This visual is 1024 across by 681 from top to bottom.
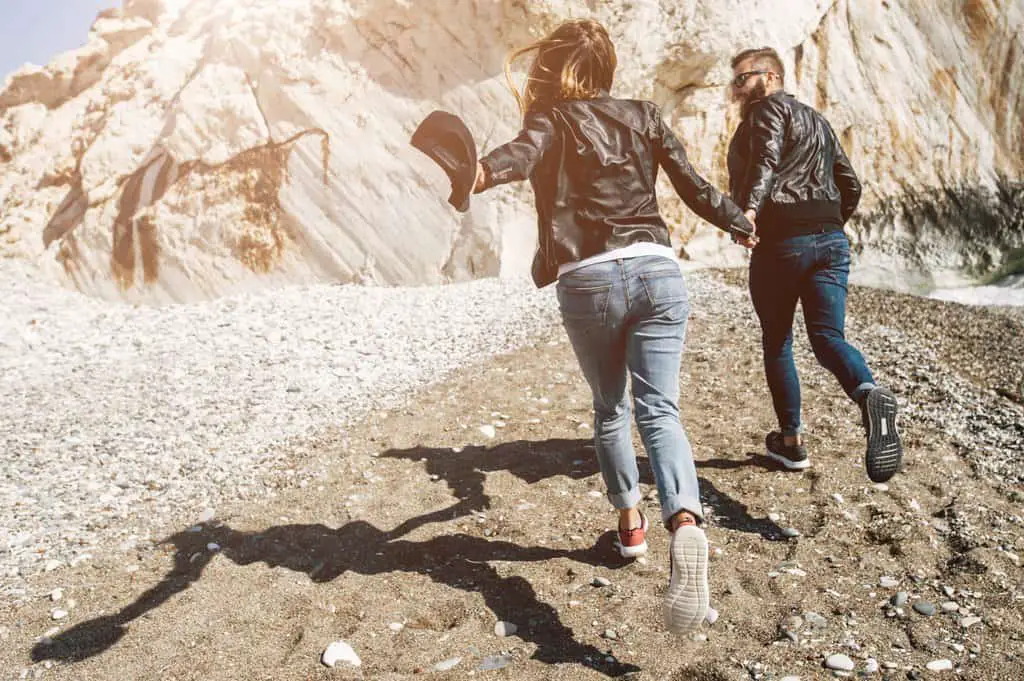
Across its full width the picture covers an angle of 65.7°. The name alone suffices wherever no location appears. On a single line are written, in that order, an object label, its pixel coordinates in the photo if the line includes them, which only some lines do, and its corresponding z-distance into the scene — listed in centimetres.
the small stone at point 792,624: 309
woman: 294
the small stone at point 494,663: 297
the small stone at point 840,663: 282
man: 397
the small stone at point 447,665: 300
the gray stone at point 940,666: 279
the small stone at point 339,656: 307
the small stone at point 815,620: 310
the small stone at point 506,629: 320
